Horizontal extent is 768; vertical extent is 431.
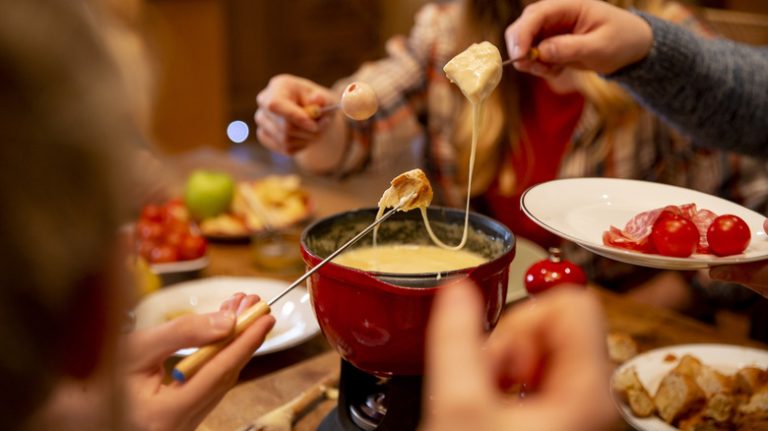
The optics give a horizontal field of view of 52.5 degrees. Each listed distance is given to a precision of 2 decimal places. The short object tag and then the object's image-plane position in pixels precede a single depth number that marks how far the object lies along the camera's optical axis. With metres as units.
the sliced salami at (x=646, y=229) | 0.85
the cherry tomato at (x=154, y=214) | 1.63
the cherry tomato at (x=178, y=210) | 1.69
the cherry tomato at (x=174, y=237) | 1.49
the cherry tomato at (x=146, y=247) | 1.48
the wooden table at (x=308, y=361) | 0.98
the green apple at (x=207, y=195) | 1.73
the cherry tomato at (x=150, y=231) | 1.52
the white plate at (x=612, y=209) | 0.81
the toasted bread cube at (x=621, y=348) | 1.13
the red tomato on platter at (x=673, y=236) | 0.83
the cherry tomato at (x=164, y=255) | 1.48
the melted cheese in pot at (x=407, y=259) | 0.96
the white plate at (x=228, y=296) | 1.20
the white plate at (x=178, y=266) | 1.46
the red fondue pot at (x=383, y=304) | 0.78
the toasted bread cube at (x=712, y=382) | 0.96
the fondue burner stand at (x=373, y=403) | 0.83
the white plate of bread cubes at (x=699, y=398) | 0.94
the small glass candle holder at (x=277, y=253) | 1.51
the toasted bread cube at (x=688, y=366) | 0.98
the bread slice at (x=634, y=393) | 0.95
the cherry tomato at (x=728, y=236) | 0.84
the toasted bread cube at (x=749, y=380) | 0.97
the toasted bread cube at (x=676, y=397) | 0.94
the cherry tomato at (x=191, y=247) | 1.49
